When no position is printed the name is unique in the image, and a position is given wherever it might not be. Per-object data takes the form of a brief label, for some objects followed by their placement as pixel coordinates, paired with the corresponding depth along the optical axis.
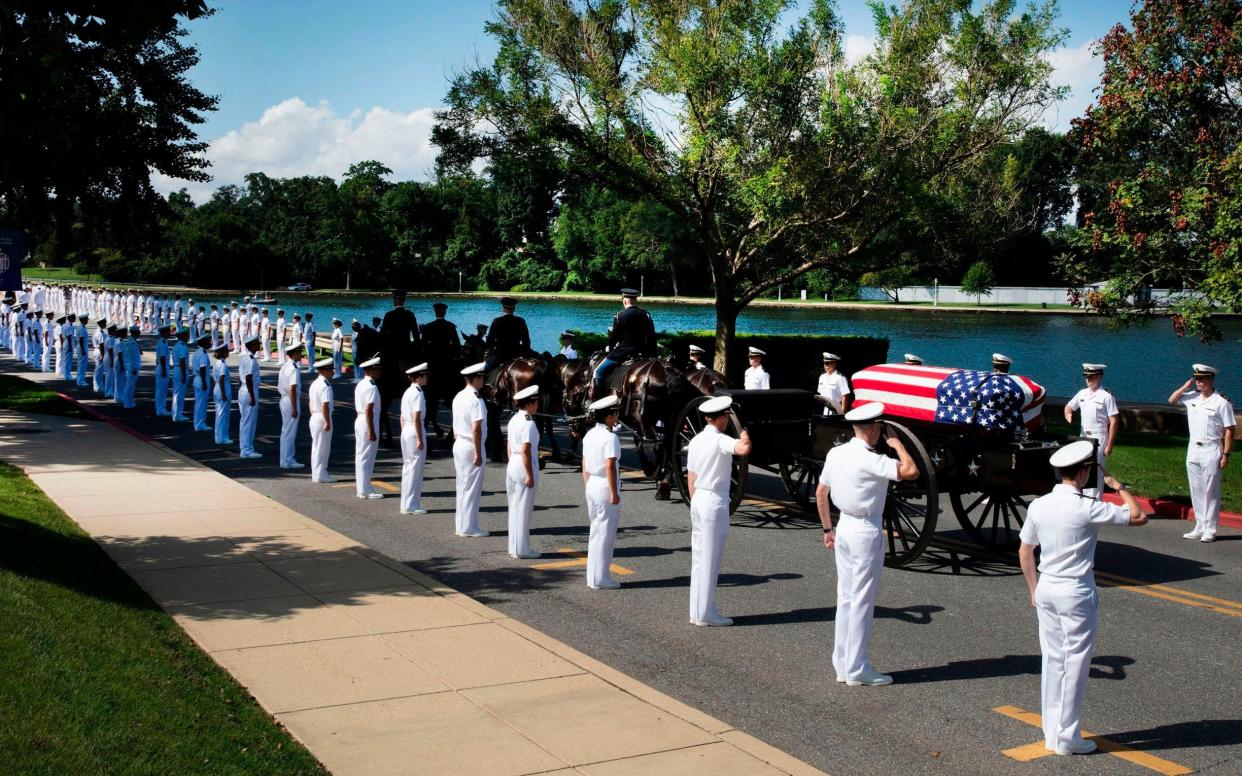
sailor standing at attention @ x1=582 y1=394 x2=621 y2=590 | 10.50
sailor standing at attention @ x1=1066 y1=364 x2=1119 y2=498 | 15.05
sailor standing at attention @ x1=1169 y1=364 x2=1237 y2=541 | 13.28
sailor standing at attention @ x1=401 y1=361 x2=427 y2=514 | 14.05
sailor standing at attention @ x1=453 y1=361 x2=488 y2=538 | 12.98
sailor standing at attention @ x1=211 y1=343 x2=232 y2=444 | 20.02
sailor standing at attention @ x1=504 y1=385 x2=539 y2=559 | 11.78
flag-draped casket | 11.18
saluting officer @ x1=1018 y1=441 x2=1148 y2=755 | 6.82
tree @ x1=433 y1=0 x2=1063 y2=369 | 23.38
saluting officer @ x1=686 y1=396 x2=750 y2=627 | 9.38
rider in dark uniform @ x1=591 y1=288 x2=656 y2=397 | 15.98
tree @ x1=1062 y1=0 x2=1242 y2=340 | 18.59
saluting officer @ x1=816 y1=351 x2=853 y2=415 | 18.75
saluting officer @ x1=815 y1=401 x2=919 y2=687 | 7.98
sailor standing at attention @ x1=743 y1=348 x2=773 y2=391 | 19.41
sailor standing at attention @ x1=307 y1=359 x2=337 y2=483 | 16.30
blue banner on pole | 24.50
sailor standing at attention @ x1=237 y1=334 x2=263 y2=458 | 19.31
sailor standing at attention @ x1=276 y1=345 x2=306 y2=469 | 17.94
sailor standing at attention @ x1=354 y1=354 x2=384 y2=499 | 15.16
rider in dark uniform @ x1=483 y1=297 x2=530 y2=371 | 18.67
